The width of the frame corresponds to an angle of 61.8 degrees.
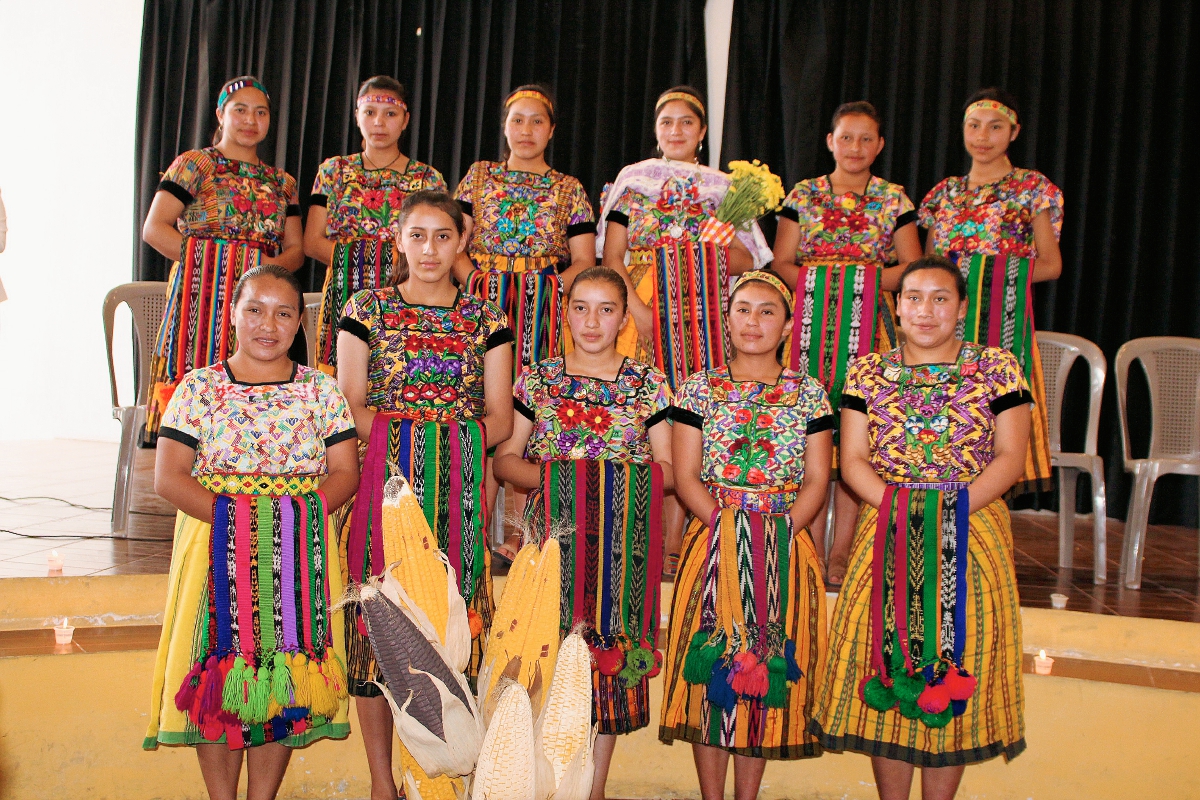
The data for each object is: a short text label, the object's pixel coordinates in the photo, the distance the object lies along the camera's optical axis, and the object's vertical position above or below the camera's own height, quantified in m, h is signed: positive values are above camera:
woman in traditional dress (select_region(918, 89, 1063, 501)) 3.27 +0.62
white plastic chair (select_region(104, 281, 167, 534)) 3.79 -0.01
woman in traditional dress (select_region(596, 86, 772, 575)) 3.25 +0.49
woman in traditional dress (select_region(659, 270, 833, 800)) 2.43 -0.39
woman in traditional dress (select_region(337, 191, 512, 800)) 2.43 -0.05
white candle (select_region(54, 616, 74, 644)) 2.81 -0.78
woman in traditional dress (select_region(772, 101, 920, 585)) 3.26 +0.51
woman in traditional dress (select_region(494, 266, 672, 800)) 2.46 -0.21
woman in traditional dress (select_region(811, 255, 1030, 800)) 2.37 -0.37
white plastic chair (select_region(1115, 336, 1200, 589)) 3.81 +0.10
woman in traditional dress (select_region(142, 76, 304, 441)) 3.35 +0.46
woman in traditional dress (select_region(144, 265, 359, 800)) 2.18 -0.42
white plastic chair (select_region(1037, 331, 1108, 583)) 3.67 -0.09
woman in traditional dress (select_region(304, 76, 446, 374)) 3.32 +0.58
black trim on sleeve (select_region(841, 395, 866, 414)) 2.50 +0.01
